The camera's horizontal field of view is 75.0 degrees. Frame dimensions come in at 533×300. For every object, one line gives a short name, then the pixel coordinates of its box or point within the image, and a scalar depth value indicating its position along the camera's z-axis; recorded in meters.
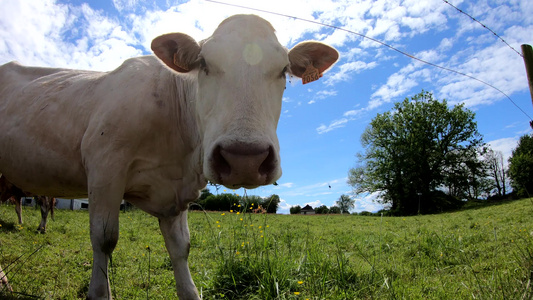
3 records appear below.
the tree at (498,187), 39.25
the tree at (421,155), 41.50
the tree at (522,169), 28.12
